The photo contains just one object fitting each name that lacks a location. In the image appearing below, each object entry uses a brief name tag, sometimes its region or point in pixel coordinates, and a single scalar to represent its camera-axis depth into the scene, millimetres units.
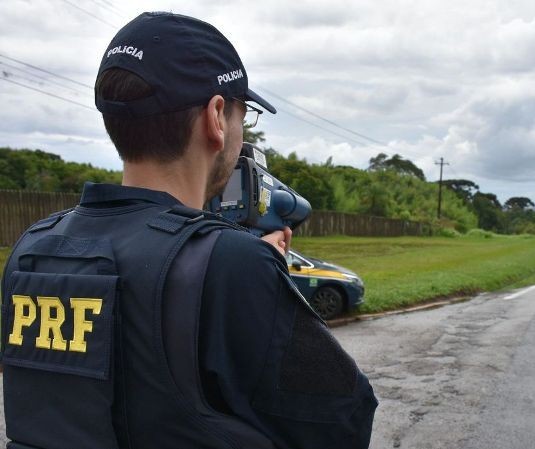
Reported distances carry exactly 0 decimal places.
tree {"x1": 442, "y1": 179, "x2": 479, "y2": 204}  109938
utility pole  82931
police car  12438
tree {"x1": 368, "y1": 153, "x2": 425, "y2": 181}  100038
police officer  1266
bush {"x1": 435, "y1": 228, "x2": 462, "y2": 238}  74312
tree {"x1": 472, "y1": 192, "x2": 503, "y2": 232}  115312
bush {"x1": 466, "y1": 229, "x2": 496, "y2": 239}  77194
